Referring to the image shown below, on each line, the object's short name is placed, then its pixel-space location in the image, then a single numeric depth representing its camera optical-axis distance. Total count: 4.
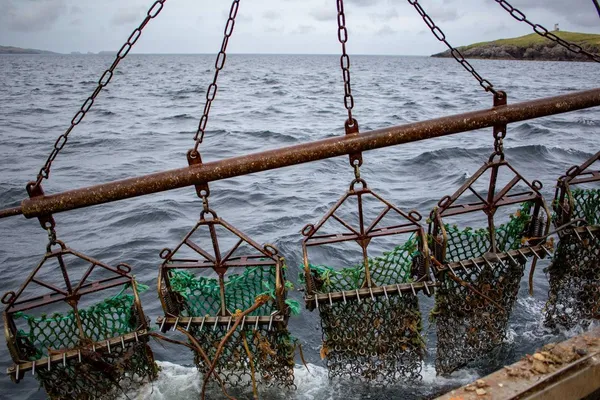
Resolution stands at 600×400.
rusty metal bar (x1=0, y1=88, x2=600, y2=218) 3.12
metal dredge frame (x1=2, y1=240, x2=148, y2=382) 3.09
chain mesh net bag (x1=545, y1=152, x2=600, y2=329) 3.76
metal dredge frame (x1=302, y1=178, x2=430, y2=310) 3.27
